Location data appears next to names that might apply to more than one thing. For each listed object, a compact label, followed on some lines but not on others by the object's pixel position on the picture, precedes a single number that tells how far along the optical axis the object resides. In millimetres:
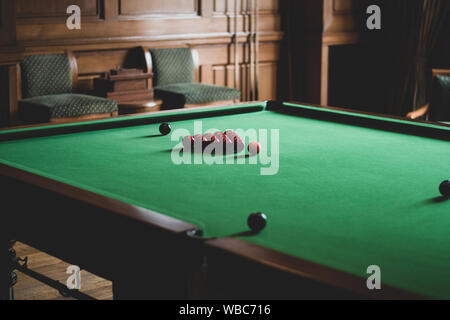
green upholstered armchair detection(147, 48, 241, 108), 5701
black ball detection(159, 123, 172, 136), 3146
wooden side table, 5492
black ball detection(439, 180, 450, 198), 2127
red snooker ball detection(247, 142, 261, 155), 2758
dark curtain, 6289
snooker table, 1569
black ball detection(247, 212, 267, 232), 1744
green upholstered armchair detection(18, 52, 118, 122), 5031
